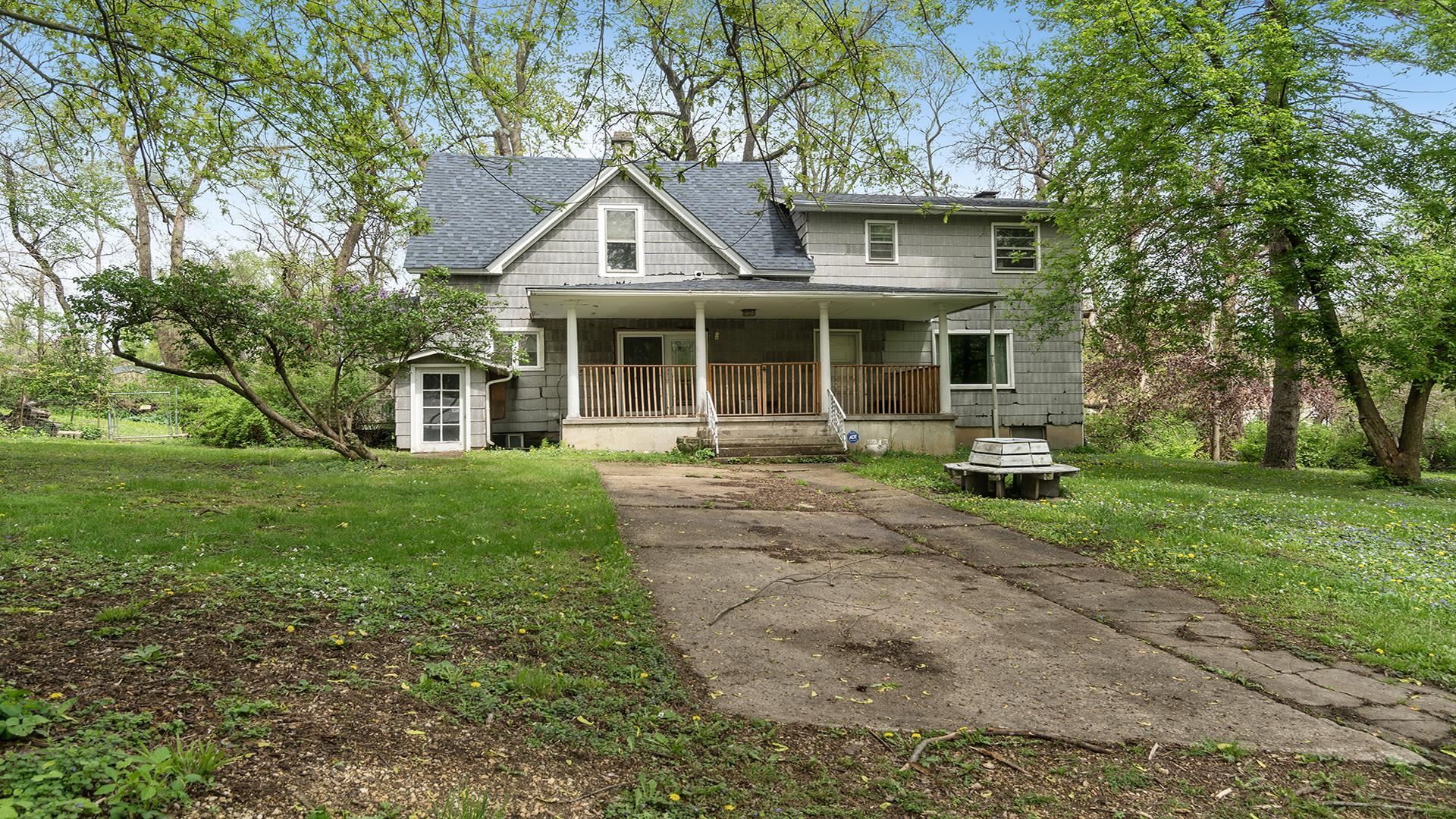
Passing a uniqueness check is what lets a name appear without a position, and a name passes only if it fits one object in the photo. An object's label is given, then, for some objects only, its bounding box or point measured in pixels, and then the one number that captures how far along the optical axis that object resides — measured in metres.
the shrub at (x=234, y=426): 17.22
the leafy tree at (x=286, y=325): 9.77
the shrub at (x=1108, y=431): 23.88
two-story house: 16.28
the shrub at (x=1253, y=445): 22.11
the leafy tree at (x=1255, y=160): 12.59
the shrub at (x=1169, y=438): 23.83
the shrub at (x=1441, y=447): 23.09
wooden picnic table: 10.03
